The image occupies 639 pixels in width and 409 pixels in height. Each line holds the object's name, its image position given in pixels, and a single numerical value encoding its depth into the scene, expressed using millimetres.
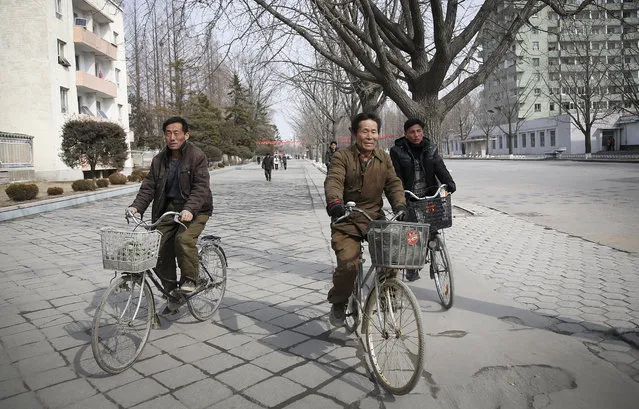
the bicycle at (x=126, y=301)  3316
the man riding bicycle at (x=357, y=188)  3590
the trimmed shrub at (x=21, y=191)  14672
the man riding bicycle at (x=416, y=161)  5465
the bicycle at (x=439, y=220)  4922
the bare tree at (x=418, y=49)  9688
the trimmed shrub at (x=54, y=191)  16656
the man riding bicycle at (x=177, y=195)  4121
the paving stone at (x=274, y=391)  3041
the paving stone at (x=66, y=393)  3040
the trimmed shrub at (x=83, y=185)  18703
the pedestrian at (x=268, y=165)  27172
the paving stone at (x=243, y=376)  3256
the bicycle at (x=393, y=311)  2924
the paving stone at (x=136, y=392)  3055
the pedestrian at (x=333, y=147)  16875
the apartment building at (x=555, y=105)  39938
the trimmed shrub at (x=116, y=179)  22688
